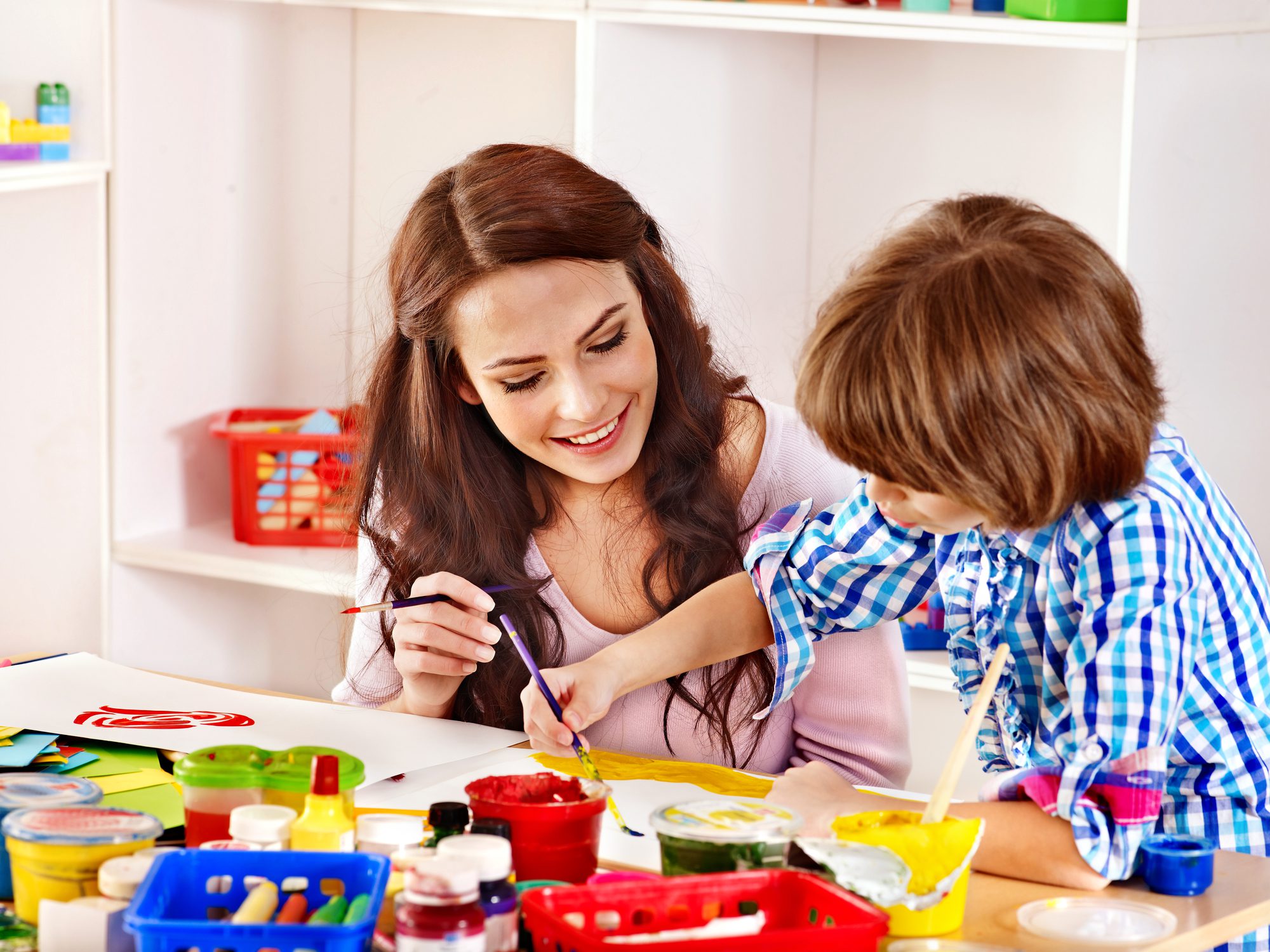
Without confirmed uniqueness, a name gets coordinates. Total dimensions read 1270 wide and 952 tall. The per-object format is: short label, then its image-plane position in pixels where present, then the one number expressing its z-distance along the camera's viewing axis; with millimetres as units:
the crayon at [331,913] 1788
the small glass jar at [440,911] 1751
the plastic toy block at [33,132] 2883
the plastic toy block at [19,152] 2843
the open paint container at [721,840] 1864
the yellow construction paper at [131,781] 2053
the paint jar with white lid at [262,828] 1869
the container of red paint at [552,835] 1894
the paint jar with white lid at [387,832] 1974
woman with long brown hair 2275
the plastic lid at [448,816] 1888
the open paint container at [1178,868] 1917
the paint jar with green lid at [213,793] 1932
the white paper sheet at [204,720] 2151
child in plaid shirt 1914
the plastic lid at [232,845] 1857
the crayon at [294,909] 1791
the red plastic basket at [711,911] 1777
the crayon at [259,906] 1786
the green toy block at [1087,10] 2618
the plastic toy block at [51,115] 2934
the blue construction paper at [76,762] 2090
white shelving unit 2771
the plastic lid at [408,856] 1831
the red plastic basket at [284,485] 3255
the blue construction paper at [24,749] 2089
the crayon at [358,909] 1782
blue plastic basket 1808
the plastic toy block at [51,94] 2928
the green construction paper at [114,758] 2090
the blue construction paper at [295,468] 3272
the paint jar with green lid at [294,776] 1945
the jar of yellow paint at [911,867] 1841
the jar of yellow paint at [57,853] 1850
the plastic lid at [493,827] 1861
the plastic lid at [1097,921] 1861
